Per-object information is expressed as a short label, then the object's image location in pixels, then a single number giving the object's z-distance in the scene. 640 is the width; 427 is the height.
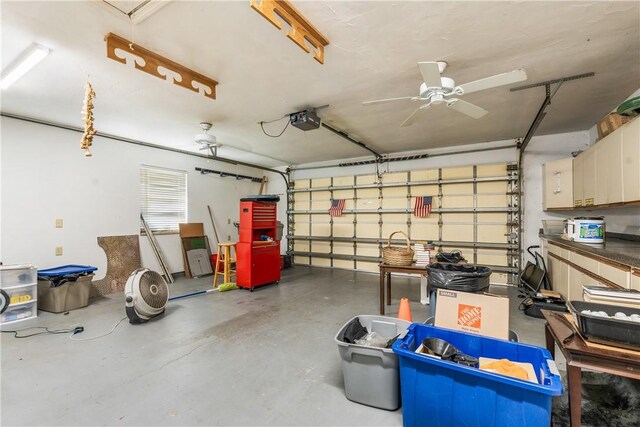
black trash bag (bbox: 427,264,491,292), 2.65
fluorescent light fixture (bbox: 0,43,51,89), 2.39
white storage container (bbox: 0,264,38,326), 3.33
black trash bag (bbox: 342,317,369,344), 2.04
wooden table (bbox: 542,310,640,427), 1.30
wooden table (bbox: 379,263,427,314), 3.37
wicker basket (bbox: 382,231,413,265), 3.53
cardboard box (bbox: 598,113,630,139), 2.97
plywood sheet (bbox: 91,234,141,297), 4.70
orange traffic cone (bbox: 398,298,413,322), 2.77
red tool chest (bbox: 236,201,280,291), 4.98
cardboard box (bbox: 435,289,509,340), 2.02
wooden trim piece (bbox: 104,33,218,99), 2.25
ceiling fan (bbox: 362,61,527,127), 2.21
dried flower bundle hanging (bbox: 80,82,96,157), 2.43
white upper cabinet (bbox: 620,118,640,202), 2.63
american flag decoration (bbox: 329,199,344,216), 7.00
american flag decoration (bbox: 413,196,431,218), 5.92
